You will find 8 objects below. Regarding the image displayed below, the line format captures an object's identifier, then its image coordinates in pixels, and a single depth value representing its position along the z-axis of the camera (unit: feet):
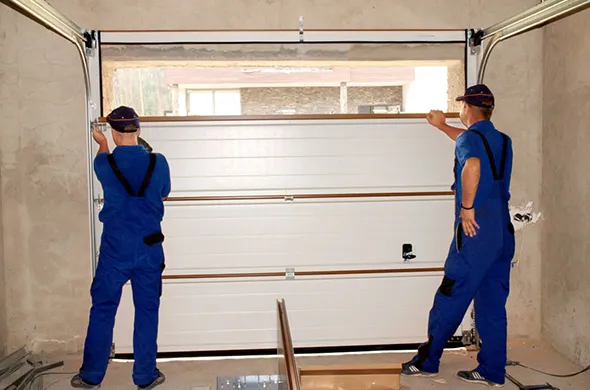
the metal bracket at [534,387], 12.45
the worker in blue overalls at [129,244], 12.17
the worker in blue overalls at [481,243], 11.73
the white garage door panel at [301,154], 14.88
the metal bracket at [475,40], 14.72
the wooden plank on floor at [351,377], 12.12
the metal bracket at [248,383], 9.93
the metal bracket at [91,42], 14.10
